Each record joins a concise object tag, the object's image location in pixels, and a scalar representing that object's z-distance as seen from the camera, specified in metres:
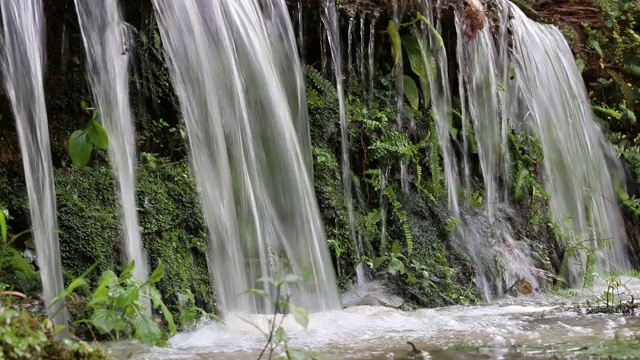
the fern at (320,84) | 6.09
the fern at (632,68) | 9.27
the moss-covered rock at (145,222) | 4.25
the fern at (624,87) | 9.18
